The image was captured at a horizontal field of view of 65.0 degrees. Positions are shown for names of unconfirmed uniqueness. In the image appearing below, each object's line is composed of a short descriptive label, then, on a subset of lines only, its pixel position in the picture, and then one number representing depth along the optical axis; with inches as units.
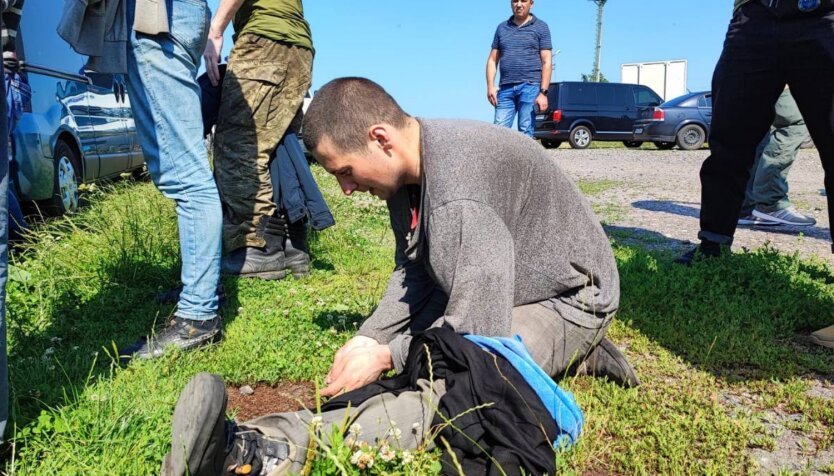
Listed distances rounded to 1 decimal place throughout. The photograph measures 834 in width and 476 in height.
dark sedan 784.9
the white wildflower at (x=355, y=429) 72.0
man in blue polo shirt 286.7
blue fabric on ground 76.7
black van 816.3
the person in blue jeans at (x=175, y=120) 104.2
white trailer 1299.2
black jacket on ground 71.8
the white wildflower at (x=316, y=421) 71.1
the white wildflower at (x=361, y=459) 69.9
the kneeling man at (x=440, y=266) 72.4
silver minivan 193.0
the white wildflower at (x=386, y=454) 71.2
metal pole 1817.4
